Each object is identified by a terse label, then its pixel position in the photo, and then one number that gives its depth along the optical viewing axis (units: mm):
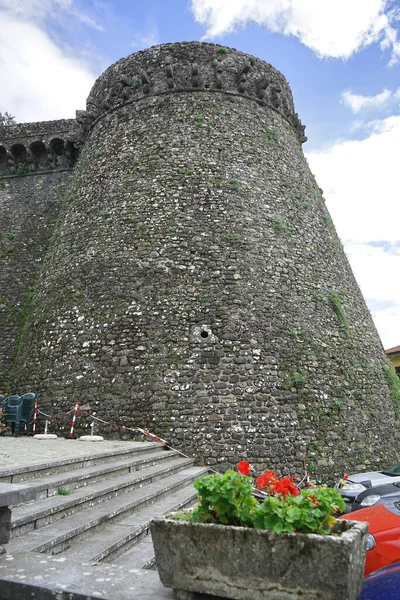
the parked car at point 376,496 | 6492
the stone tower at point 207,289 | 10156
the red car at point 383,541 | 3998
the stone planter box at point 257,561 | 2373
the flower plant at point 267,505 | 2514
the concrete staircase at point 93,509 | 3598
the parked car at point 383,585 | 2582
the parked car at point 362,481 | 8057
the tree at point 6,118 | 28828
